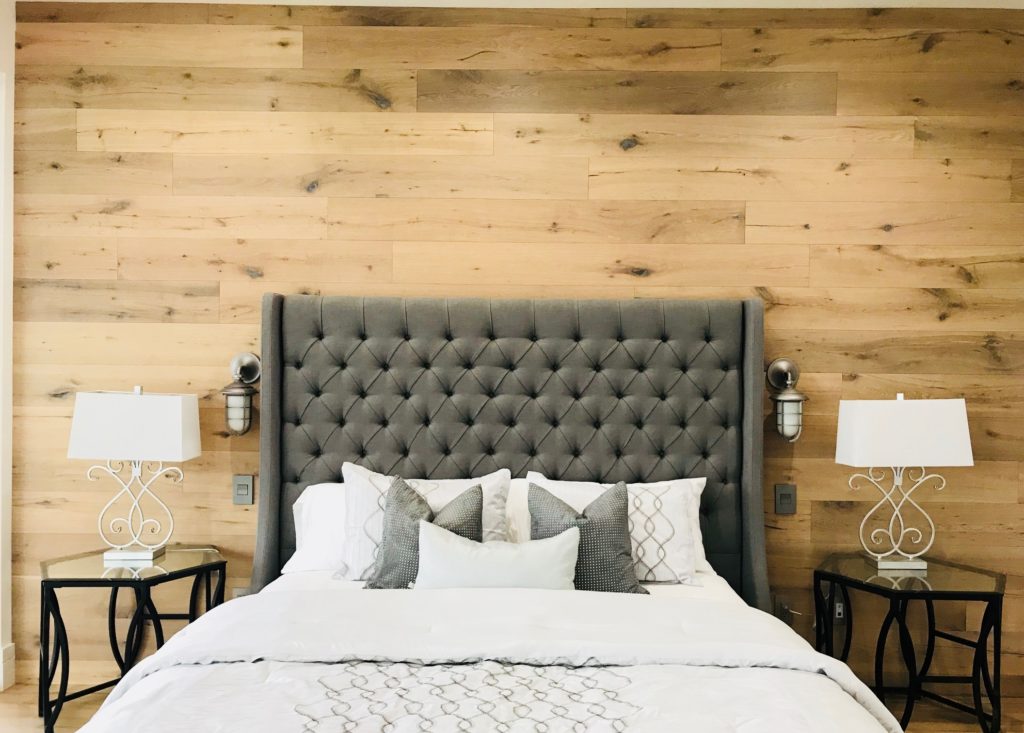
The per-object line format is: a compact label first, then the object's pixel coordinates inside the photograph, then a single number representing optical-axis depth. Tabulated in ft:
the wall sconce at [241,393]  9.71
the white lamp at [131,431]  9.10
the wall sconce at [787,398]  9.58
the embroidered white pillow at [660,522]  8.69
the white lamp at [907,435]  8.95
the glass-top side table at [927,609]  8.70
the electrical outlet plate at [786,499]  10.00
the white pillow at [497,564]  7.60
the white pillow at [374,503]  8.61
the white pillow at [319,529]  8.90
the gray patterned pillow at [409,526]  8.05
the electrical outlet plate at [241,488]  10.09
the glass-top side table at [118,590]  8.72
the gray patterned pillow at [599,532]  8.04
